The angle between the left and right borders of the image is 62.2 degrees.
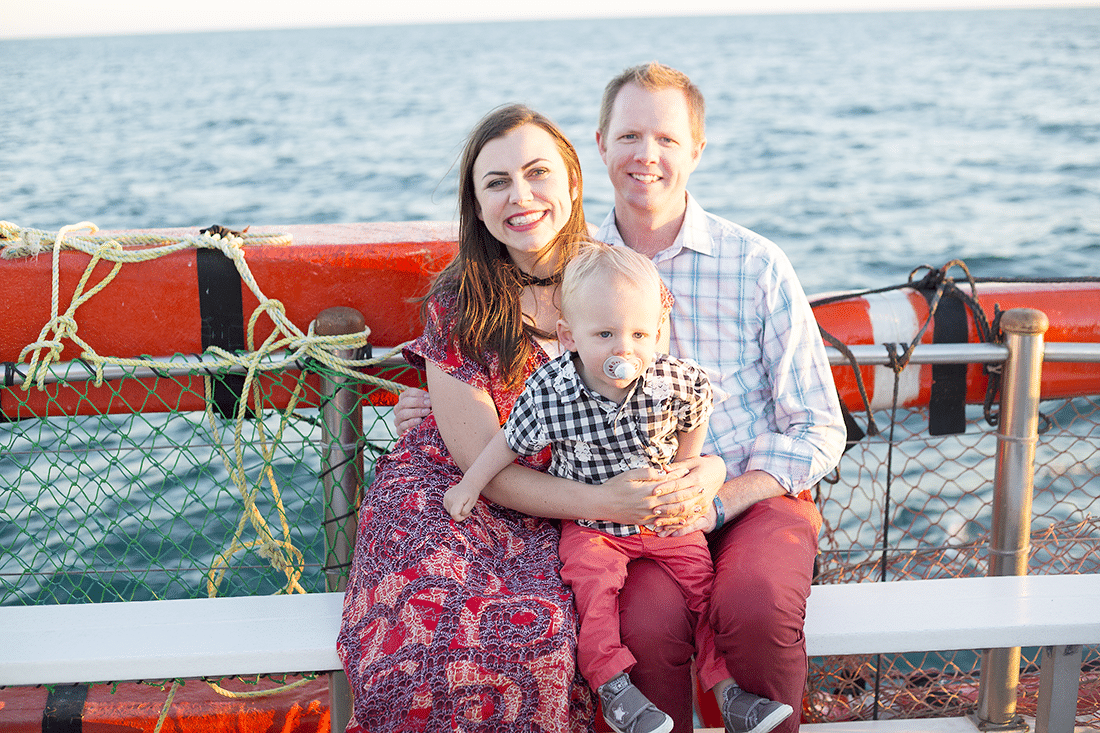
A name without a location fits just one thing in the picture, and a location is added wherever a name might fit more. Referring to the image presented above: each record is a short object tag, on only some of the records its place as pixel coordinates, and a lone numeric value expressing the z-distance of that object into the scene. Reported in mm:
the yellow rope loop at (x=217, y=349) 2285
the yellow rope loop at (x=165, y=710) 2264
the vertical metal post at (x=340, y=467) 2381
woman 1626
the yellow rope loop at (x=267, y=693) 2358
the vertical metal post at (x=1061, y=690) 1930
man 1949
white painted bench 1815
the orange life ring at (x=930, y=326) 2467
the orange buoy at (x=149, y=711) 2332
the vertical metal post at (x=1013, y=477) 2256
